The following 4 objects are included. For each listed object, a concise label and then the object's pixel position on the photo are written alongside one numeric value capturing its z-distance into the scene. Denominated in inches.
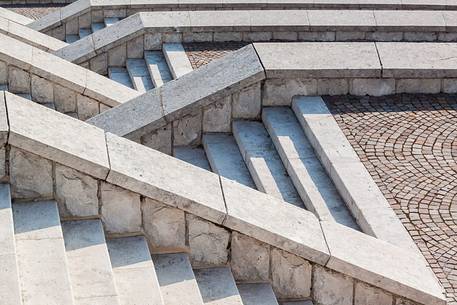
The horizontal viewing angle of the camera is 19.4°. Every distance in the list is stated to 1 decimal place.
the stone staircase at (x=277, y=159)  497.6
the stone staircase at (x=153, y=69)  756.2
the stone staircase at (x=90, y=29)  976.1
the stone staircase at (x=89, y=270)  357.3
